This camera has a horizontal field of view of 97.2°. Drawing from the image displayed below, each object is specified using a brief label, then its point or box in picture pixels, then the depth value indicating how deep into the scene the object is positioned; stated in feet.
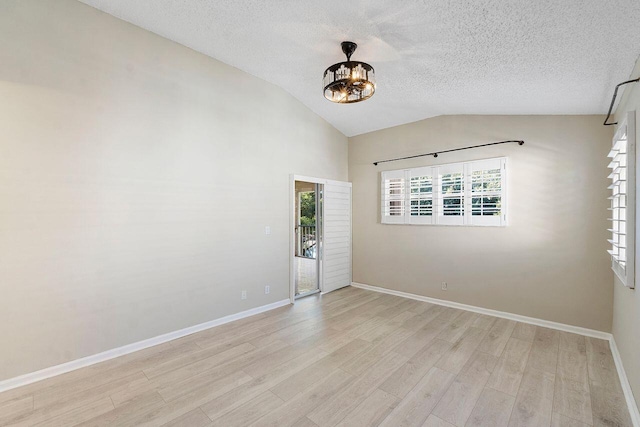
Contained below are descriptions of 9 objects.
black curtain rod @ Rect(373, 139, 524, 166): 12.09
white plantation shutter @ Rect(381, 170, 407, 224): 15.72
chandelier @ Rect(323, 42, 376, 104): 8.38
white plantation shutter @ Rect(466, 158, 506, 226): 12.37
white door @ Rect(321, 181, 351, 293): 16.48
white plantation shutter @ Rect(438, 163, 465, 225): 13.53
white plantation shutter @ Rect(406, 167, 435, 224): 14.60
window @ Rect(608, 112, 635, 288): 6.83
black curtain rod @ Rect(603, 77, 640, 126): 6.74
